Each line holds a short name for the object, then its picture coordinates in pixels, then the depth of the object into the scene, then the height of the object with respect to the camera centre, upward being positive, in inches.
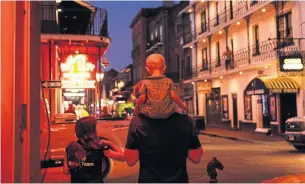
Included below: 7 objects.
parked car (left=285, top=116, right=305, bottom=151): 624.4 -35.9
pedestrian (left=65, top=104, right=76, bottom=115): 613.7 +1.6
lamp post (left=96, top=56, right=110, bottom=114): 845.8 +72.5
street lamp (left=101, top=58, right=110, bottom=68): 890.1 +92.4
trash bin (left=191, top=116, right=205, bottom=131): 1160.7 -36.8
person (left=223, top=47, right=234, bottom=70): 1199.6 +131.6
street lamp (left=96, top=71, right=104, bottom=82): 838.2 +62.4
